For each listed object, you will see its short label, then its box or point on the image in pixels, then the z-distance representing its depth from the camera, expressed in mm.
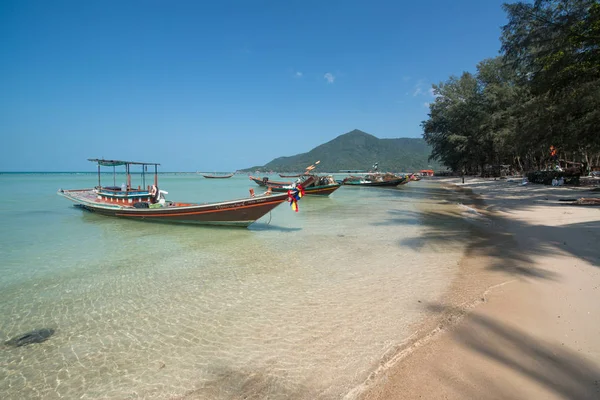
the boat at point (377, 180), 41406
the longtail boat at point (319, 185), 27703
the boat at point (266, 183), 33881
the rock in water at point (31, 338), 4326
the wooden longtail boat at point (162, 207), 12359
